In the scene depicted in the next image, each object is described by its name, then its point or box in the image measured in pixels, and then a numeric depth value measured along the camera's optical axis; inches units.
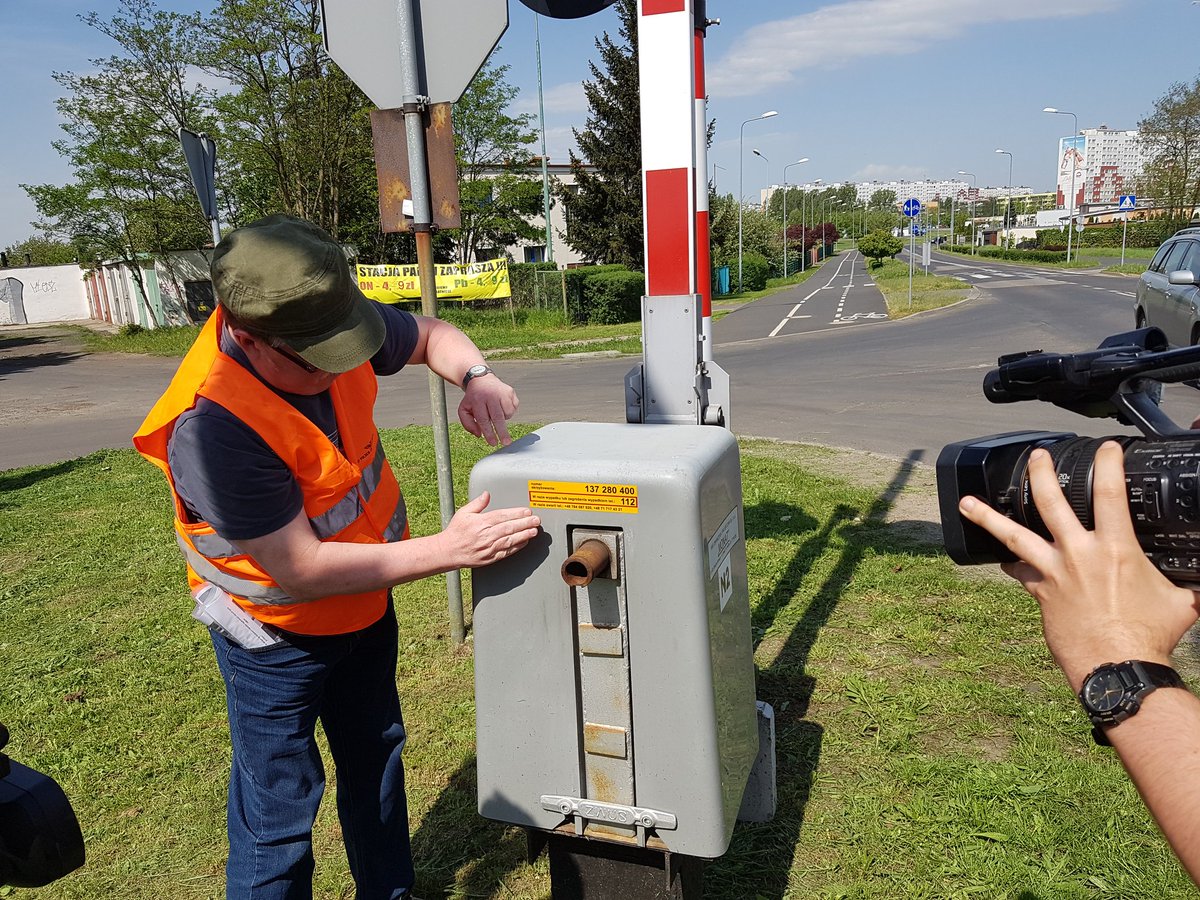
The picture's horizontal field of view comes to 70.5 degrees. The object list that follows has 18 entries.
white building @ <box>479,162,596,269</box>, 1241.4
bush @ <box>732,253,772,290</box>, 1526.8
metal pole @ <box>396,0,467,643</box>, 117.3
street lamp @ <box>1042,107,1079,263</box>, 1781.5
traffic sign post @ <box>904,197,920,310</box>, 909.9
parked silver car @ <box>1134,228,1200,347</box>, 353.1
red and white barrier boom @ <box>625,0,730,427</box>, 95.6
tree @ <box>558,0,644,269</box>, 1081.4
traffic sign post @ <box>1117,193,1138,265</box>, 1390.1
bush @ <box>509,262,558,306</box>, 925.2
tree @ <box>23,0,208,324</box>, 861.8
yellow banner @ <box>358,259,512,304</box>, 751.1
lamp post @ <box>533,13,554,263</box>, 926.6
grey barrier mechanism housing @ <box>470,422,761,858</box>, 64.8
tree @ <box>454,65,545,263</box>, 1115.9
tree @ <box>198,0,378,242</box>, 797.2
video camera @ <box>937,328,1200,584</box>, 39.4
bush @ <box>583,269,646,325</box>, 880.3
